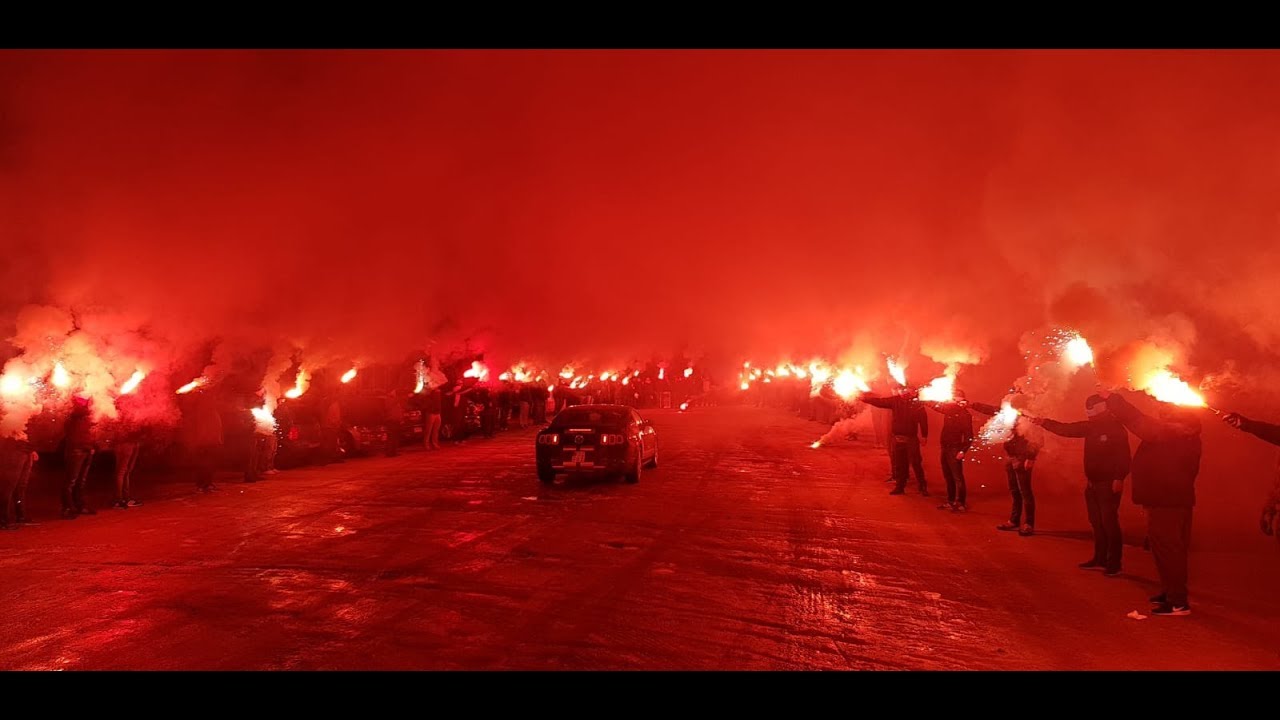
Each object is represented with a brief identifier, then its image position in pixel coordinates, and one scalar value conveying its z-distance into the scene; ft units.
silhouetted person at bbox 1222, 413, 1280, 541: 19.47
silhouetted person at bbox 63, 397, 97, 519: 35.17
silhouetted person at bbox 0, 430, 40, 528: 31.78
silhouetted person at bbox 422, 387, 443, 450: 67.67
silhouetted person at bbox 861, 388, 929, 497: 41.73
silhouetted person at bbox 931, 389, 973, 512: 36.58
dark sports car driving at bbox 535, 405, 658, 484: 43.06
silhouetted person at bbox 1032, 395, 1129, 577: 24.95
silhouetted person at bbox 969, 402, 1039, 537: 31.73
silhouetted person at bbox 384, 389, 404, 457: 62.64
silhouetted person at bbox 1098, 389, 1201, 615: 20.49
